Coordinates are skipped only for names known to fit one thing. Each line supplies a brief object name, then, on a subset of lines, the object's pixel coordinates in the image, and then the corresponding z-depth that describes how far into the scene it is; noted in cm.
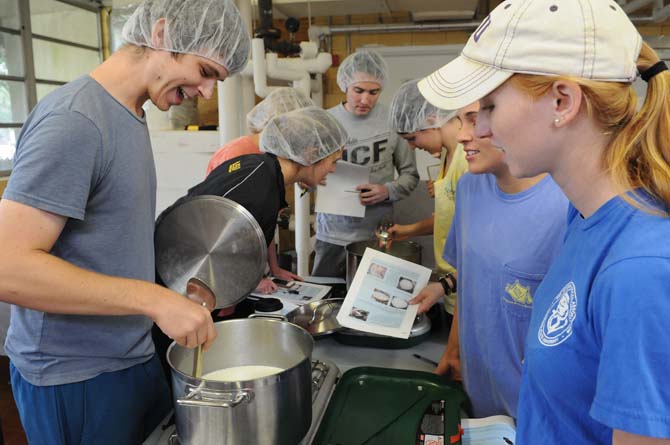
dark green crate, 91
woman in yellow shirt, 157
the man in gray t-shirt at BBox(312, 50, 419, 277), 250
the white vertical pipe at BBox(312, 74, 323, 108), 331
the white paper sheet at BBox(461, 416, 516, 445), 91
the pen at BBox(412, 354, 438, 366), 127
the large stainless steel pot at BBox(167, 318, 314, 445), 75
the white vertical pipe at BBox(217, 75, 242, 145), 258
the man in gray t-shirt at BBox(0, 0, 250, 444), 78
